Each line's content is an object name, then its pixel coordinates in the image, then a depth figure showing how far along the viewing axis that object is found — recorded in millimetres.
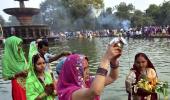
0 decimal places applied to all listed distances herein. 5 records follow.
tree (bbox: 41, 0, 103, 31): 32792
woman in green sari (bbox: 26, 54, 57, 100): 2248
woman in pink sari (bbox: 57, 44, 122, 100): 1319
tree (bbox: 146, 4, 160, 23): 27443
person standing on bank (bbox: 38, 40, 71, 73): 2990
